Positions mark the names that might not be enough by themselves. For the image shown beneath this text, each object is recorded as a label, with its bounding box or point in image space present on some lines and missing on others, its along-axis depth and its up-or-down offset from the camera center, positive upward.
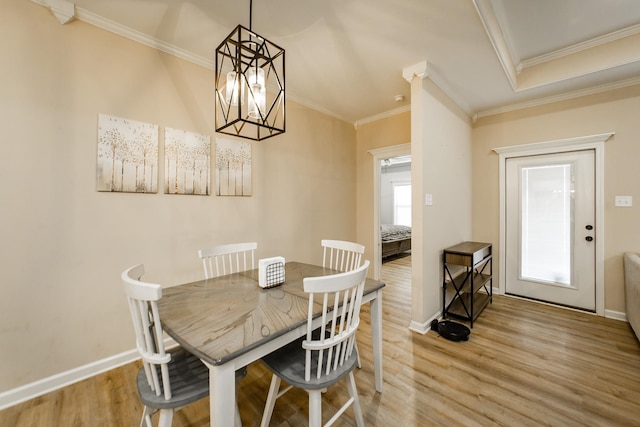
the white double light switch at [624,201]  2.76 +0.12
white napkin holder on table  1.60 -0.38
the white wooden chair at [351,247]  2.09 -0.30
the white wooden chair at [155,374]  0.97 -0.73
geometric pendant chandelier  1.36 +0.73
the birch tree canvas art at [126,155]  1.96 +0.46
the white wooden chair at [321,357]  1.11 -0.76
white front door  3.01 -0.20
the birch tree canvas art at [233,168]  2.59 +0.47
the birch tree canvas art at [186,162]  2.26 +0.47
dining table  0.92 -0.50
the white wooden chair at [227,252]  1.96 -0.32
